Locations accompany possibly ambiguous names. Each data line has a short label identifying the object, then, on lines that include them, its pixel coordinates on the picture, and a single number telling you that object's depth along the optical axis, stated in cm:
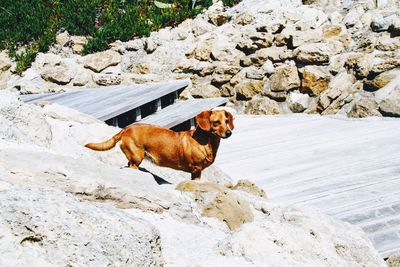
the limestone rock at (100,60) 1252
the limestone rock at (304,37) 1125
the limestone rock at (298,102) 1078
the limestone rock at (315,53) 1077
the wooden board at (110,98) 810
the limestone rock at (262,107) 1102
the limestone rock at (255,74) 1149
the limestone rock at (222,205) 360
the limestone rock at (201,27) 1280
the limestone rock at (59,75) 1226
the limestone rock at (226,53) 1199
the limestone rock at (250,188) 512
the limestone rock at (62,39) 1360
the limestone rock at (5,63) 1333
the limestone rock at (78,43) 1327
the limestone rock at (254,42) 1170
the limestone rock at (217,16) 1287
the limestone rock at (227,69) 1183
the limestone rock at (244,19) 1245
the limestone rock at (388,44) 1020
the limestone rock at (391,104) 923
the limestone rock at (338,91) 1033
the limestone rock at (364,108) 954
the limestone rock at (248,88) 1142
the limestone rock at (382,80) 976
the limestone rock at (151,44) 1273
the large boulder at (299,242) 288
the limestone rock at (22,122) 400
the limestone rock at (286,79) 1100
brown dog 464
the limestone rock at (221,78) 1188
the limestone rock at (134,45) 1295
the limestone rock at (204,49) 1216
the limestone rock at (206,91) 1194
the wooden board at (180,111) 845
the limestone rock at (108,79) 1213
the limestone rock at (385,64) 993
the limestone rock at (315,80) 1067
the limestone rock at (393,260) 397
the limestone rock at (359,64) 1013
